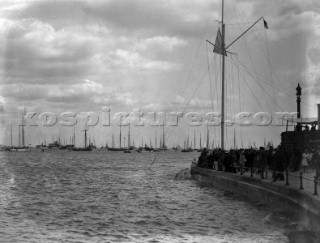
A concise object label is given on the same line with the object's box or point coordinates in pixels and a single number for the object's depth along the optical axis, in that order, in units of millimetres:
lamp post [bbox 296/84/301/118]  40031
